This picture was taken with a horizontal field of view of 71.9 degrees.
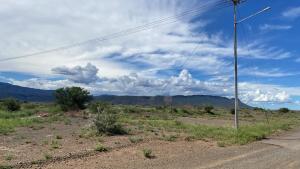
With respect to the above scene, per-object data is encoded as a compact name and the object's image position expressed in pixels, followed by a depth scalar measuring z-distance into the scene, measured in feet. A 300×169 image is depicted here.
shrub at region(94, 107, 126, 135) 39.86
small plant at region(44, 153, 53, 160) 23.63
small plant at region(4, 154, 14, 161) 23.20
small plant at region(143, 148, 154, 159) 25.80
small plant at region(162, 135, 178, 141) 35.32
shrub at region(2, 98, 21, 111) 107.33
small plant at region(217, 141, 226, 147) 32.87
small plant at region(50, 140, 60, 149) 28.74
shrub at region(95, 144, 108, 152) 27.73
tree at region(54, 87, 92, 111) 103.49
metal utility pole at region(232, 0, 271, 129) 44.87
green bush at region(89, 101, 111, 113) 88.34
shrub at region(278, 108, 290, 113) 179.02
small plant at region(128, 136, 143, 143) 33.04
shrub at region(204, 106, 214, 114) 134.17
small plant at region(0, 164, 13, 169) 20.51
